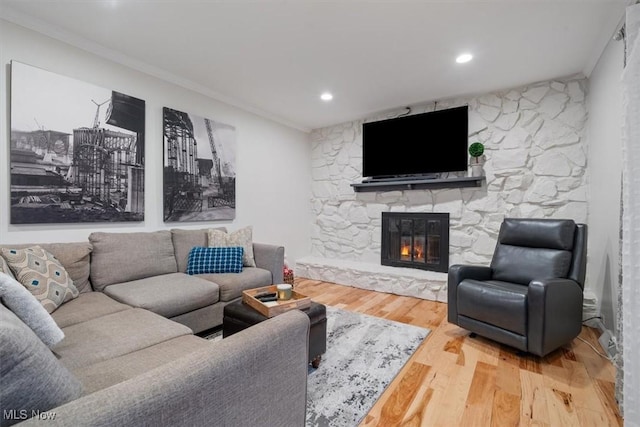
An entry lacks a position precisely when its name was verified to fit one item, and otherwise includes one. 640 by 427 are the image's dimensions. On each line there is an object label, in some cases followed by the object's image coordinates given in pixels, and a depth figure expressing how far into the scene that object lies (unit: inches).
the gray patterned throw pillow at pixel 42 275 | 67.9
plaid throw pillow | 109.5
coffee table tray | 69.3
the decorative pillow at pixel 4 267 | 64.8
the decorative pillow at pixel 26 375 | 22.7
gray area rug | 62.2
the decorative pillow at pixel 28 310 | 38.6
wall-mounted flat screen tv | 139.6
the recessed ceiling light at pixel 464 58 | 101.4
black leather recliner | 79.4
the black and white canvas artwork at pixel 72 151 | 82.9
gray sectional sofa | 24.0
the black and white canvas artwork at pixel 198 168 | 117.8
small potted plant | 131.4
